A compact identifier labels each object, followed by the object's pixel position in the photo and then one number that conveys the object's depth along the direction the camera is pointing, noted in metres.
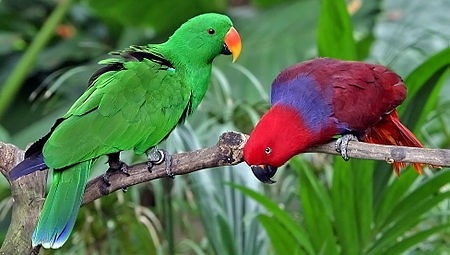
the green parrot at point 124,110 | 5.59
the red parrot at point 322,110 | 5.62
